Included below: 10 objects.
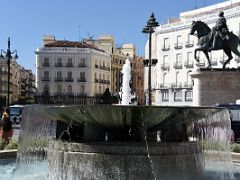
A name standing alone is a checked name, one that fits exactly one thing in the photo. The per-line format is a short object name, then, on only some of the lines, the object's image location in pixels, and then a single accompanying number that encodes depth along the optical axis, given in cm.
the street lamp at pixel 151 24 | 2409
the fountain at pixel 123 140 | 758
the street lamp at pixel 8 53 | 3129
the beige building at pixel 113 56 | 10412
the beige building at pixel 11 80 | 11931
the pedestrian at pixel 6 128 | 1431
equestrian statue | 2866
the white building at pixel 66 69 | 9369
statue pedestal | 2614
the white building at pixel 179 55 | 6993
